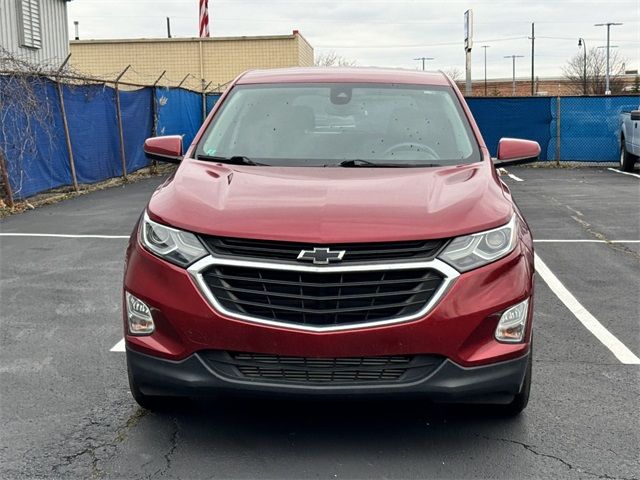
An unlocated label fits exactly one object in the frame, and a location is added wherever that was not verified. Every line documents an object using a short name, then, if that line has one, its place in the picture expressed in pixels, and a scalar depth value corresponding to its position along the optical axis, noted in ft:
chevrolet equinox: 10.53
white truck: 56.49
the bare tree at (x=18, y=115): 38.14
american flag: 116.67
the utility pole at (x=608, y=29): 190.04
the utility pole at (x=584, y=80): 209.56
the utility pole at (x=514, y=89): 264.23
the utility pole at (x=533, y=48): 246.45
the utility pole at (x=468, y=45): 80.79
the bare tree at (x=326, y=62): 196.49
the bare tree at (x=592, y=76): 232.94
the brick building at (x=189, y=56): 108.58
